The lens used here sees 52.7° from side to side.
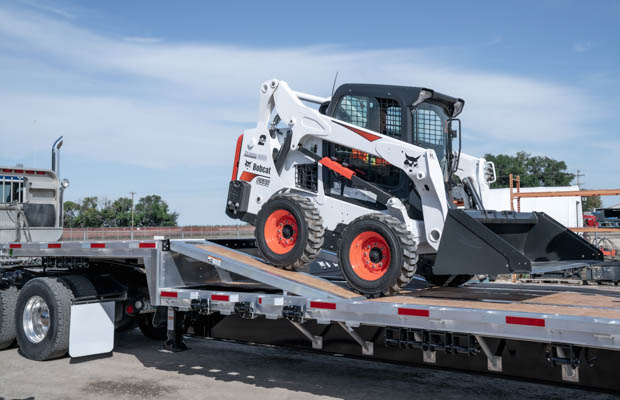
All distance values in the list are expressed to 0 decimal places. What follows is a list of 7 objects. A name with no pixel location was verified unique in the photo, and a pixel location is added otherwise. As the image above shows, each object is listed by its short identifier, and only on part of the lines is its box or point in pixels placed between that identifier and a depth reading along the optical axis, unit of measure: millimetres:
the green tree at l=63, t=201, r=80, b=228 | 70500
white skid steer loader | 5887
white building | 24234
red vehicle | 29344
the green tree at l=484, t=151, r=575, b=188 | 81625
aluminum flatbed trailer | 4609
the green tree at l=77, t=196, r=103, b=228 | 69938
